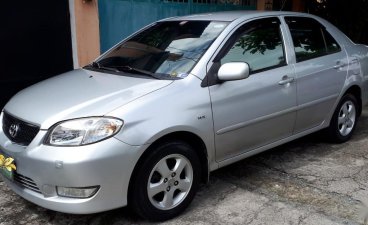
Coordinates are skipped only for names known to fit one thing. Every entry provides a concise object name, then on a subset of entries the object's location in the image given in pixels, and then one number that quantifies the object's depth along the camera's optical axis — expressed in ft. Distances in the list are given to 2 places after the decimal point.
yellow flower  8.61
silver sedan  9.86
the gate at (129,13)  21.95
